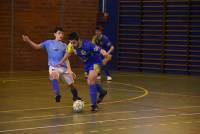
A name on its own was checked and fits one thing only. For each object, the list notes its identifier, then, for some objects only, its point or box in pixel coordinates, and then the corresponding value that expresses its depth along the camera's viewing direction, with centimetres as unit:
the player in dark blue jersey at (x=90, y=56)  1125
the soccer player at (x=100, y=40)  1836
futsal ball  1121
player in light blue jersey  1216
